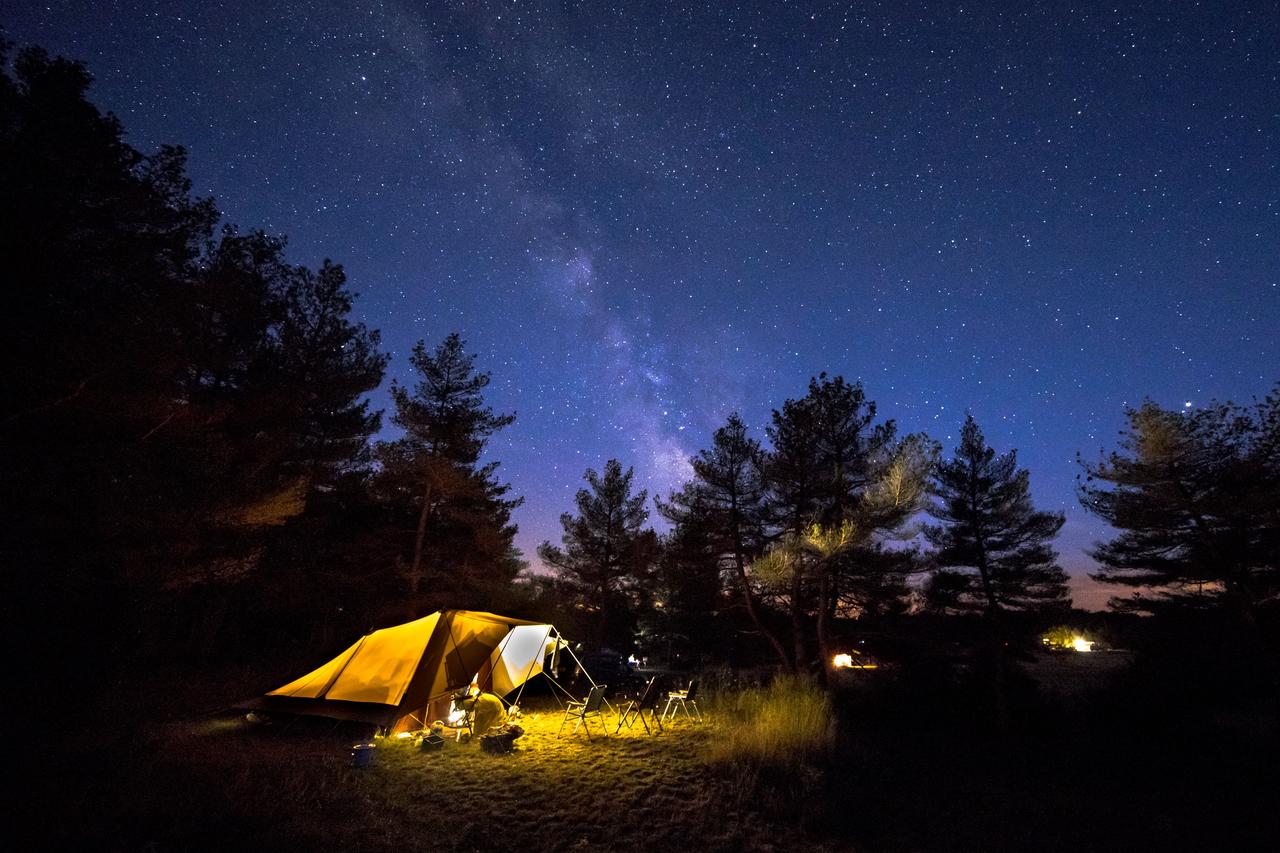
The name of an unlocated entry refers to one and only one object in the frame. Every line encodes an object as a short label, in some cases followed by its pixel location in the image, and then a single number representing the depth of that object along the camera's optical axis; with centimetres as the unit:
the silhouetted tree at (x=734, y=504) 1572
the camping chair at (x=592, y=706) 934
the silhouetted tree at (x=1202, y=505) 1363
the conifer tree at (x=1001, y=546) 1625
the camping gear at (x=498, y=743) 798
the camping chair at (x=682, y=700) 1032
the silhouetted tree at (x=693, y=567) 1631
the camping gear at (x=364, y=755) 697
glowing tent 878
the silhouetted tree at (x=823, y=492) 1264
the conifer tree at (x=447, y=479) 1741
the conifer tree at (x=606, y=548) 2866
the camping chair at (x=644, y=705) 962
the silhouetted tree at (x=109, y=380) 713
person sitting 898
